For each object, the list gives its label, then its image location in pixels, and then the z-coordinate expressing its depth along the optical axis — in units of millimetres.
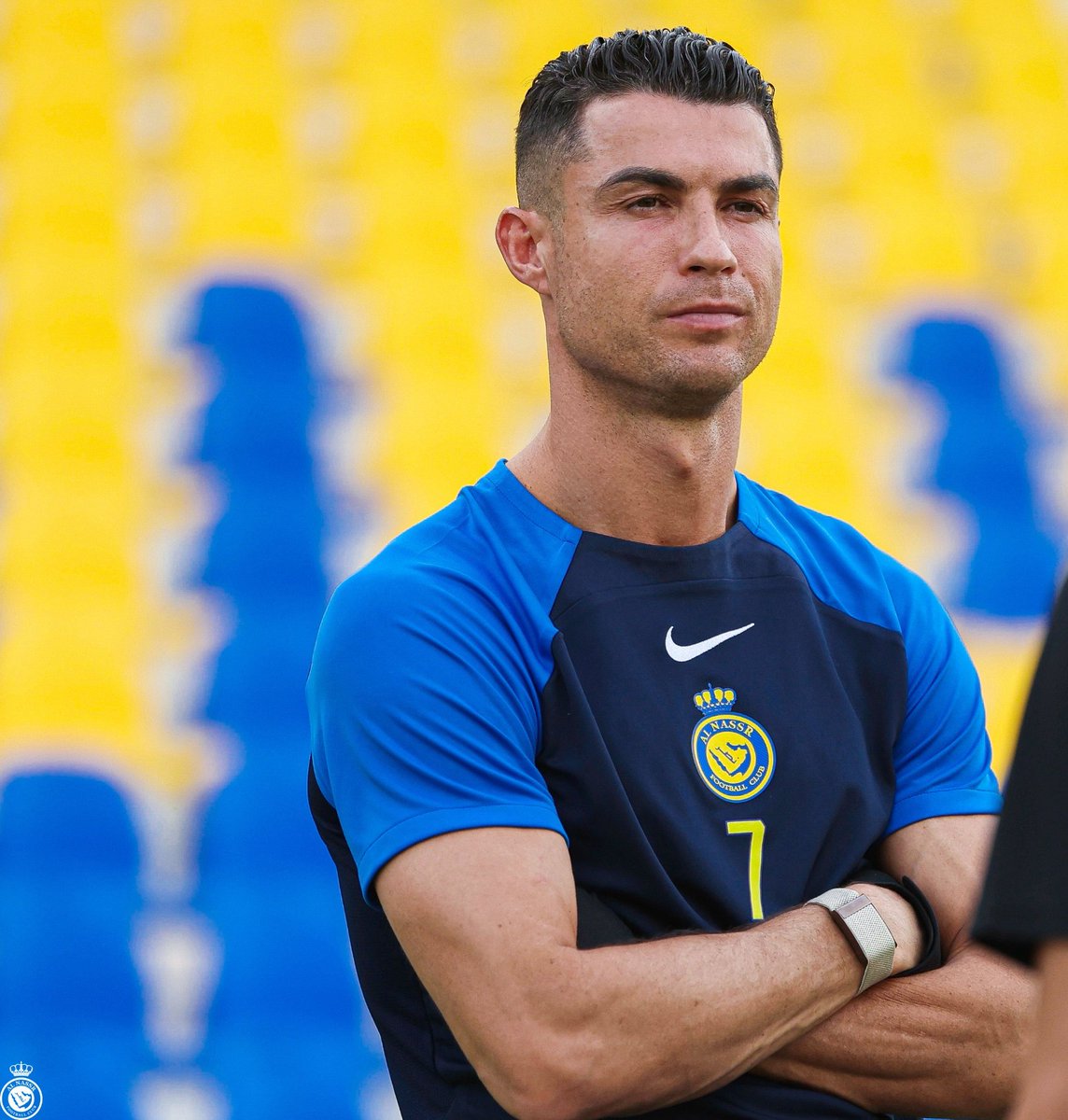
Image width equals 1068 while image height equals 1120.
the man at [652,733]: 2901
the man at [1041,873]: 2521
